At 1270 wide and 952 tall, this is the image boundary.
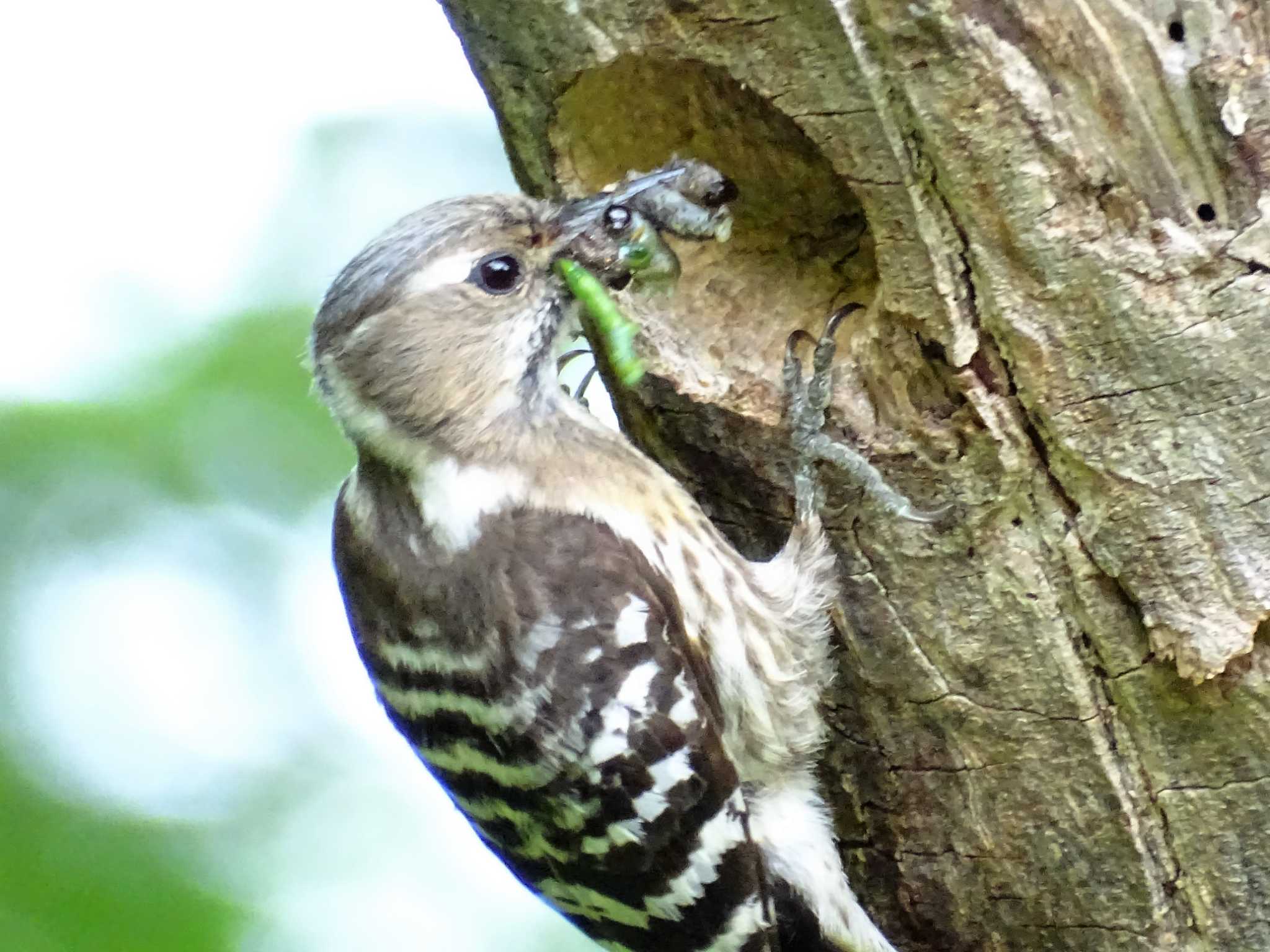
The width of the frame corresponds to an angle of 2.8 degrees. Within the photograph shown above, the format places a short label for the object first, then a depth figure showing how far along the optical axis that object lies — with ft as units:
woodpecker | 7.92
